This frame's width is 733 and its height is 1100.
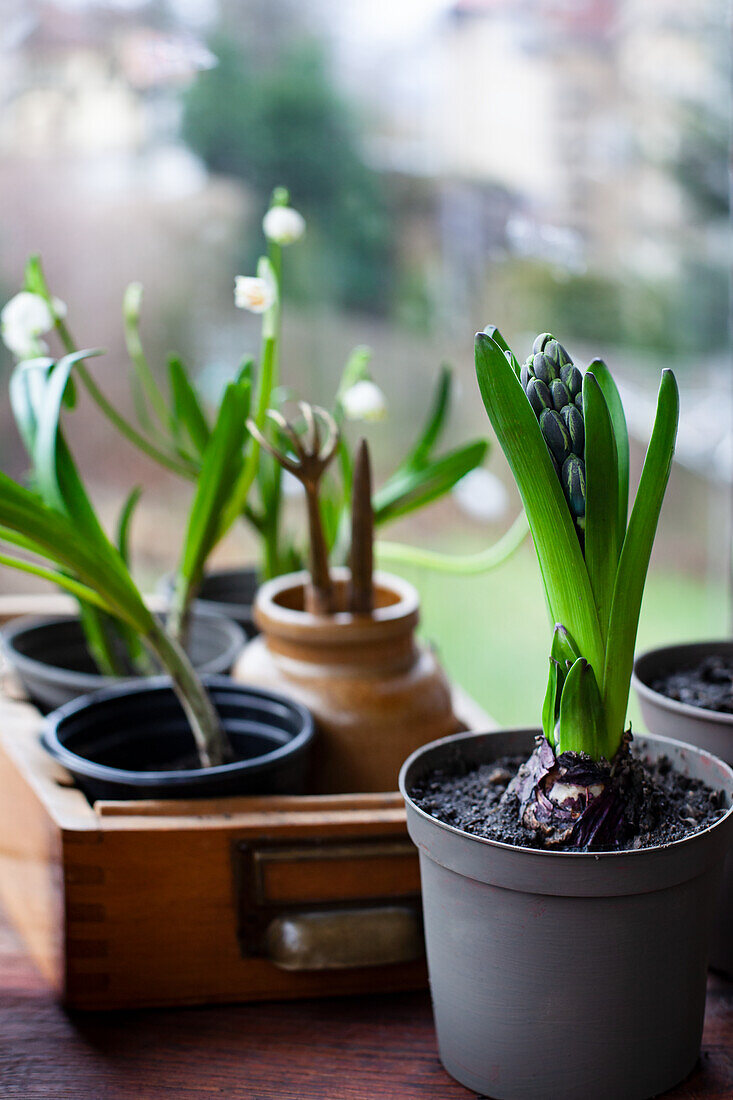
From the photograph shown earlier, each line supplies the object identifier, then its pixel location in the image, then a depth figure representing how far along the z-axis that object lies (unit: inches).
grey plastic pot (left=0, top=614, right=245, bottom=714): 32.1
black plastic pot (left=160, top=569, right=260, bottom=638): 41.8
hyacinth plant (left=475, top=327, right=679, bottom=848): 17.9
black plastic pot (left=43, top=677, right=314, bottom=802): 24.2
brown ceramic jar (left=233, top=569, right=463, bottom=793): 27.5
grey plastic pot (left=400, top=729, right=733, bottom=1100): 17.9
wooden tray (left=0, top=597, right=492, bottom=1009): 23.0
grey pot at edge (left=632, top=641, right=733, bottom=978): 23.2
